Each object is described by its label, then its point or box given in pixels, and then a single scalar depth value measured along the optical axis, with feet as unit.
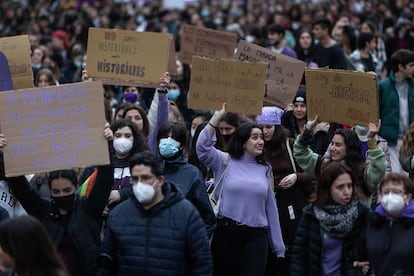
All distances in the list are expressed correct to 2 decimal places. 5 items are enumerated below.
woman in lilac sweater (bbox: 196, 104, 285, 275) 49.23
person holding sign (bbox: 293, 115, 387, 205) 48.59
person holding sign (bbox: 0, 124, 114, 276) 43.25
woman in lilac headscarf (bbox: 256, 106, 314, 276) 53.03
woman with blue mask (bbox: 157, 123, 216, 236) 47.49
